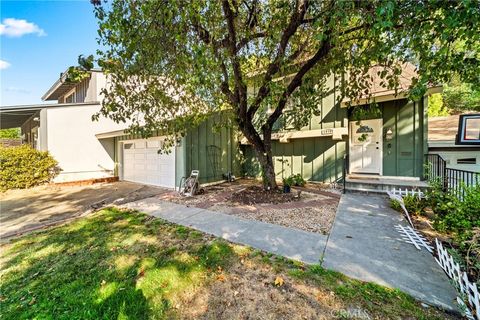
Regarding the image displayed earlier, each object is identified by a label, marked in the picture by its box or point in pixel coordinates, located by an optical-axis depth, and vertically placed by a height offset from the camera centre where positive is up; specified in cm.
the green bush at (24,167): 897 -45
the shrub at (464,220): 264 -104
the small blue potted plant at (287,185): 744 -107
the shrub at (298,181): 860 -107
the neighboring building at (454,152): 701 +5
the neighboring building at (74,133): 1040 +126
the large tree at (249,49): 328 +213
